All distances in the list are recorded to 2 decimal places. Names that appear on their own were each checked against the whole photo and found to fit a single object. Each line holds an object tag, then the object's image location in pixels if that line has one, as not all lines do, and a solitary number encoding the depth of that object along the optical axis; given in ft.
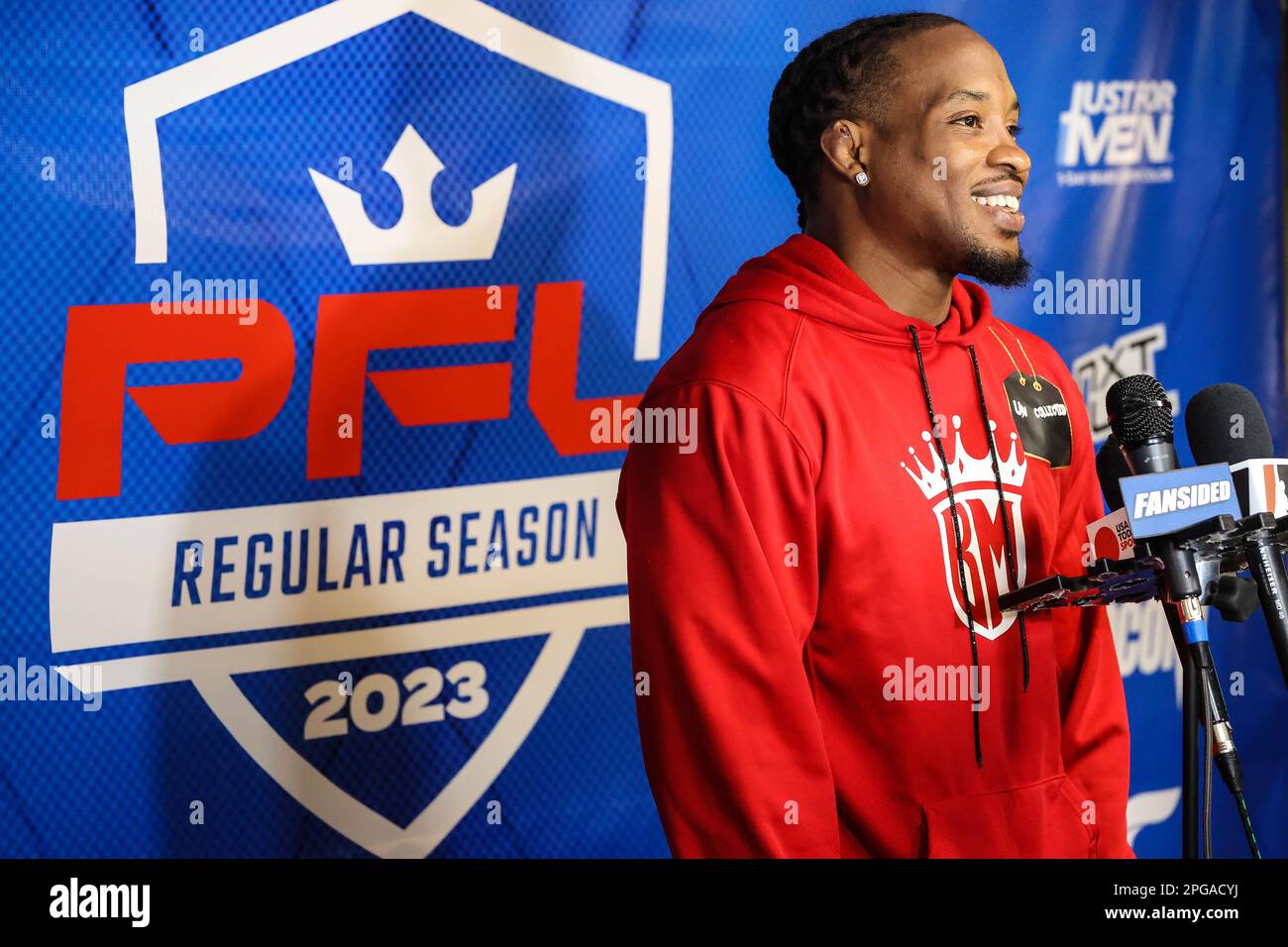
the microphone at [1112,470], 4.94
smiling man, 4.62
